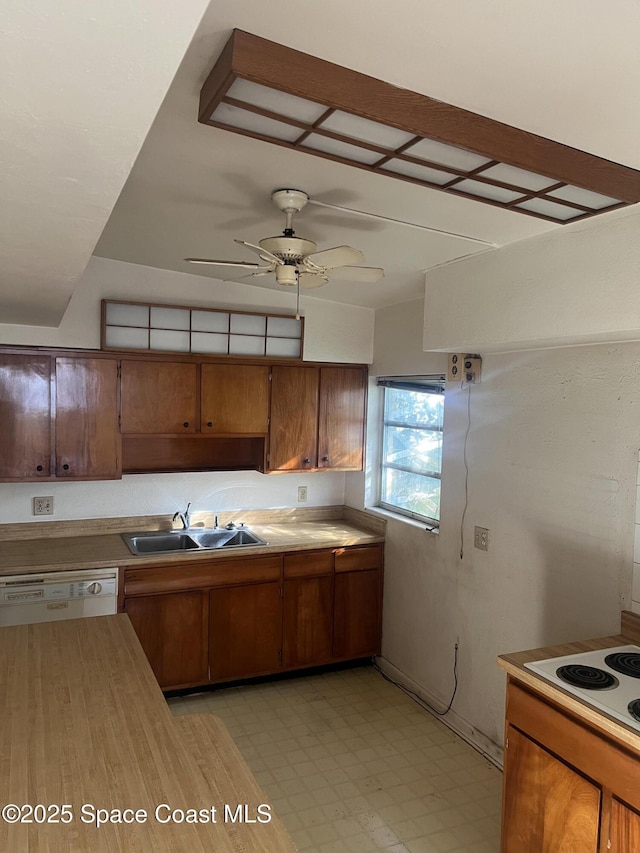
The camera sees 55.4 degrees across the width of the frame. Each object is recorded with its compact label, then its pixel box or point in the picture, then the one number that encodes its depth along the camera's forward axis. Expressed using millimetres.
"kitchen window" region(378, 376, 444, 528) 3920
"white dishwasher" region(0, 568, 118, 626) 3246
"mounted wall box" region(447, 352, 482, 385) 3312
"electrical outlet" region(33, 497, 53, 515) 3783
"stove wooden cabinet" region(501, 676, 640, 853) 1786
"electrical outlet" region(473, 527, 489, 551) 3281
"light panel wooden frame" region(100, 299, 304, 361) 3664
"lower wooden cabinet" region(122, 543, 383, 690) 3629
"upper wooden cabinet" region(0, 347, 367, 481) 3502
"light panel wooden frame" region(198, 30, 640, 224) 1439
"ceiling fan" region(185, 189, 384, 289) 2256
